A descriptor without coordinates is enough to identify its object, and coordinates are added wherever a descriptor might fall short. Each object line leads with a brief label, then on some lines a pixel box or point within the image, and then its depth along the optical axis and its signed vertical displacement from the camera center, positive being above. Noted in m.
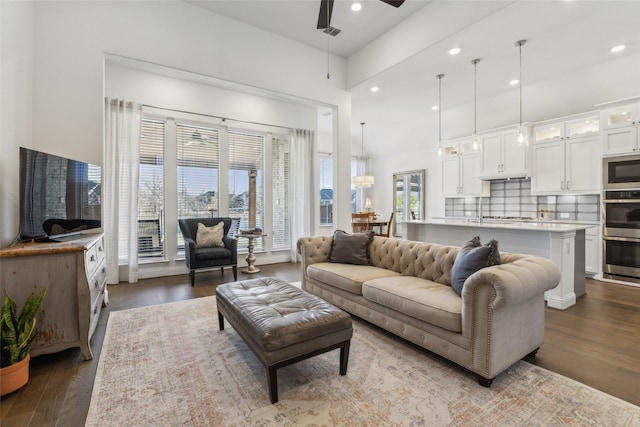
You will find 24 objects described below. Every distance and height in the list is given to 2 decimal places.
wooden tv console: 2.12 -0.56
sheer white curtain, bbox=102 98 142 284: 4.46 +0.41
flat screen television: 2.36 +0.14
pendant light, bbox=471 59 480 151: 4.21 +2.28
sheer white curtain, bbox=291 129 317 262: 6.31 +0.54
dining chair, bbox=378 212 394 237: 7.74 -0.42
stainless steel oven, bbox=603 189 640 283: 4.33 -0.31
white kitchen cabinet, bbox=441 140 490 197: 6.54 +0.94
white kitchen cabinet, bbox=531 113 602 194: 4.86 +0.99
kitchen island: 3.41 -0.38
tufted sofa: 1.91 -0.69
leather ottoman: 1.79 -0.74
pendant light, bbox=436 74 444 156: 4.72 +2.29
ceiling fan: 2.95 +2.14
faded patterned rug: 1.67 -1.15
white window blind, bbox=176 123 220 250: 5.20 +0.76
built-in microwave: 4.32 +0.62
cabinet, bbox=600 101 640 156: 4.31 +1.27
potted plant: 1.86 -0.83
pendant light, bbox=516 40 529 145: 3.79 +0.99
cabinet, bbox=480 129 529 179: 5.66 +1.12
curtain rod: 4.91 +1.74
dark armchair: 4.44 -0.61
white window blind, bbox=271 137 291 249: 6.20 +0.46
